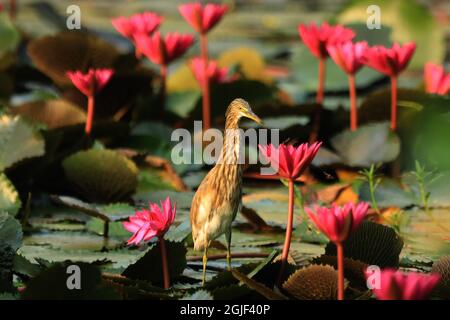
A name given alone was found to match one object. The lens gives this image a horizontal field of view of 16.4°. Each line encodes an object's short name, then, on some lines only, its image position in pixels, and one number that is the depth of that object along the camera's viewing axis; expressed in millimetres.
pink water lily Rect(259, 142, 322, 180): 2622
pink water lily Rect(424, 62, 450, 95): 4774
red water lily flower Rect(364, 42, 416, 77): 4207
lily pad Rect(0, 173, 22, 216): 3696
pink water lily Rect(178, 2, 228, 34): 4767
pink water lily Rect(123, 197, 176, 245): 2741
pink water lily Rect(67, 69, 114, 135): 4169
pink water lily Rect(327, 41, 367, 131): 4292
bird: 2708
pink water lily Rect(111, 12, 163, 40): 5029
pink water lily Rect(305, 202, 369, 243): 2460
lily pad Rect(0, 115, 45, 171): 4056
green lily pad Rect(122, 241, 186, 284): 3034
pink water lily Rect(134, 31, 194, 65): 4759
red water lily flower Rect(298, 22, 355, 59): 4464
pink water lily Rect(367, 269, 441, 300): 2289
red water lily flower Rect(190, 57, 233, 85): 4988
